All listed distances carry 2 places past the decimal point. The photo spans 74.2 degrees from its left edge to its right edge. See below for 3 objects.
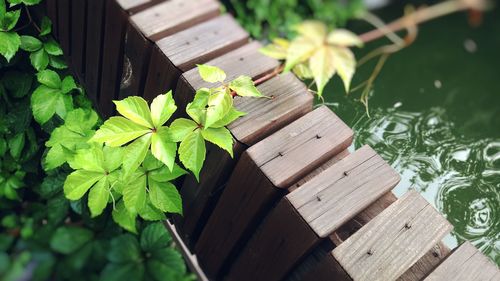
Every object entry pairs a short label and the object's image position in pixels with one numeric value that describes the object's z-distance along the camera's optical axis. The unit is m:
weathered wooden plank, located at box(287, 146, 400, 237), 0.29
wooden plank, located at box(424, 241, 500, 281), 0.28
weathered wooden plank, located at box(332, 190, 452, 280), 0.27
